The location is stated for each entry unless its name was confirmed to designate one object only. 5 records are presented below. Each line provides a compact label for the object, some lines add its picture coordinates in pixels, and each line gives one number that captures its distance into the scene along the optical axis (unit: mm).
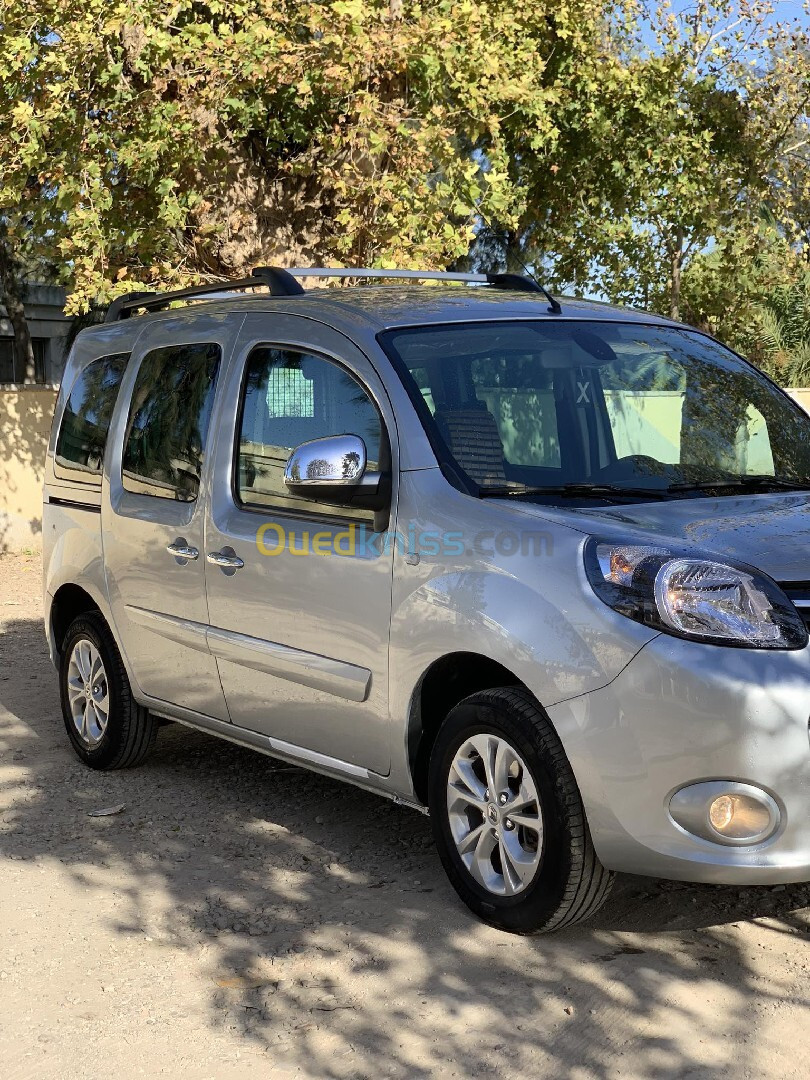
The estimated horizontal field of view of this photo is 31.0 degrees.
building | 40094
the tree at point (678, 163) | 17484
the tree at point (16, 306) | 30406
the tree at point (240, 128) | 12180
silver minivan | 3828
